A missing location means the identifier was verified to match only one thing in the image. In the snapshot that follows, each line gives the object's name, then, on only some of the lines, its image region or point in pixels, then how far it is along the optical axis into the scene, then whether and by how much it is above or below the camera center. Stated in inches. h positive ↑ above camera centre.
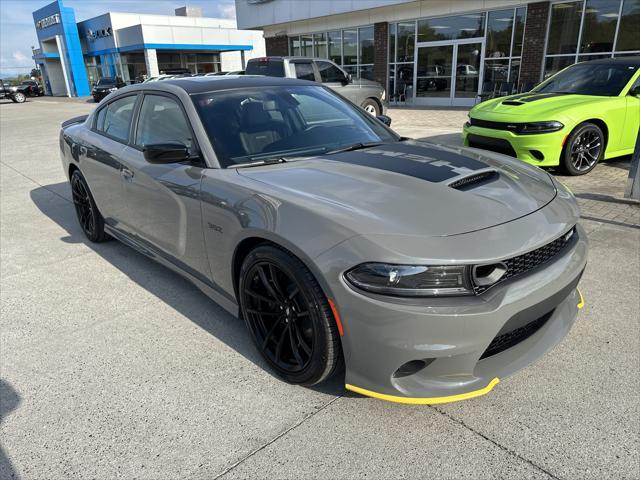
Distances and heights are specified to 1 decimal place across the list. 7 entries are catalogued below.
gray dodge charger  77.5 -30.8
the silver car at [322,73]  466.0 -7.9
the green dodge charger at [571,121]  244.1 -33.7
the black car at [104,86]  1096.8 -28.0
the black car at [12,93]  1417.3 -45.2
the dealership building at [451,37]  578.2 +28.5
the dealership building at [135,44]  1358.3 +80.4
